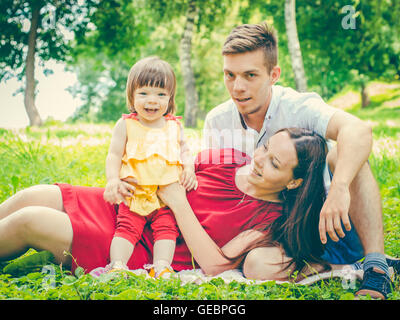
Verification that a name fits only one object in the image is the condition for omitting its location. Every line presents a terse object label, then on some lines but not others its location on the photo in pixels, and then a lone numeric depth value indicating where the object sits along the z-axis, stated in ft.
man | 7.45
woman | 7.84
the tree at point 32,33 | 32.37
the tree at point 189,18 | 39.86
